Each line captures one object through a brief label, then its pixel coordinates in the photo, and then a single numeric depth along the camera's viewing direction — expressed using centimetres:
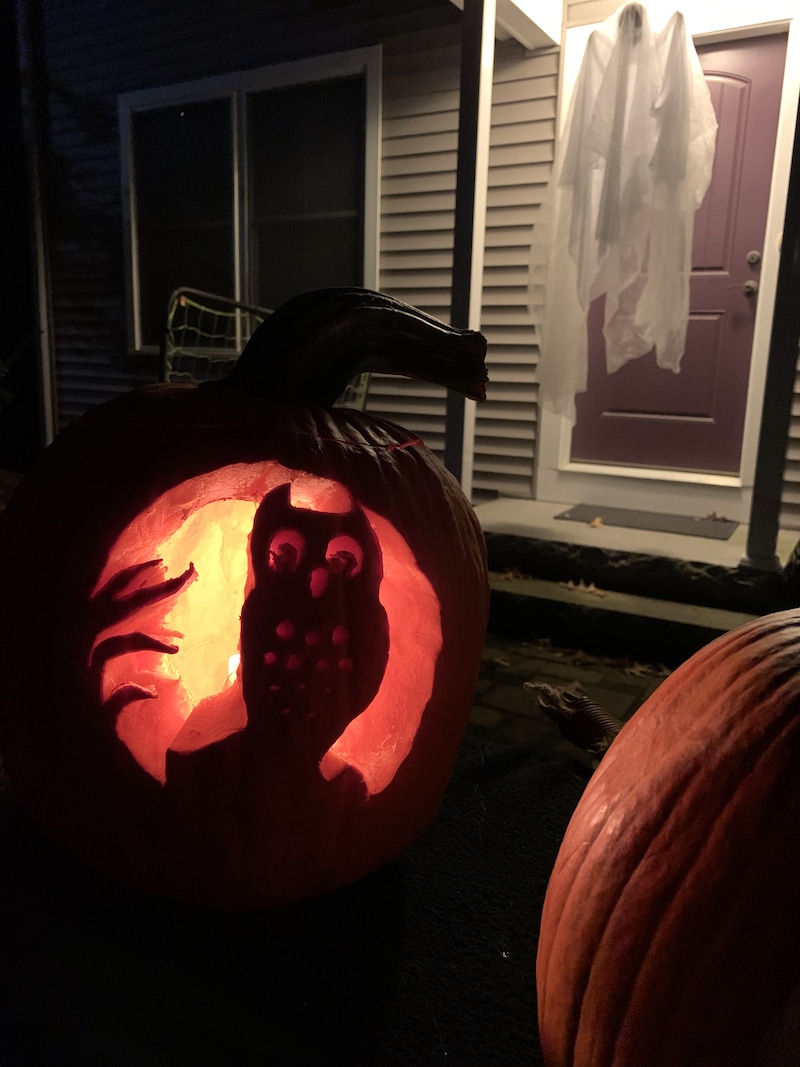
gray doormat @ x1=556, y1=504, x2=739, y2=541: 361
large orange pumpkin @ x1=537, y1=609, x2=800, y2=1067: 53
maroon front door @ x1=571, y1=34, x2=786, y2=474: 367
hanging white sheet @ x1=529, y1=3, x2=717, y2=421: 313
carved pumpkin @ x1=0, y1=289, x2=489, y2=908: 90
